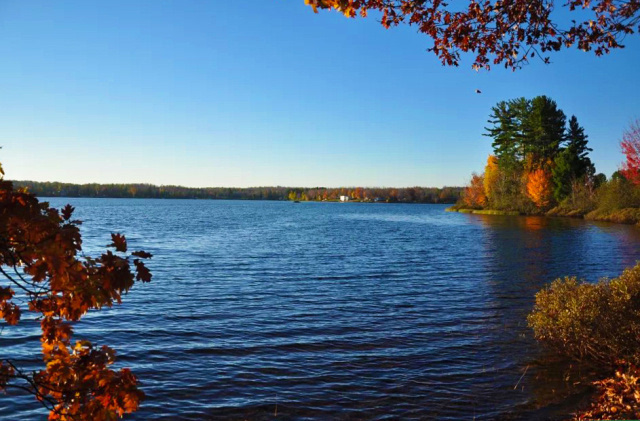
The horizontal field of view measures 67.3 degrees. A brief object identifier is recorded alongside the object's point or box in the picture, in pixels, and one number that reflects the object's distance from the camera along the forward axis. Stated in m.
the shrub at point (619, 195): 62.19
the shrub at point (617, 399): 7.15
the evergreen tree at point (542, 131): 81.19
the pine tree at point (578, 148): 79.81
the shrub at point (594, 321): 9.66
